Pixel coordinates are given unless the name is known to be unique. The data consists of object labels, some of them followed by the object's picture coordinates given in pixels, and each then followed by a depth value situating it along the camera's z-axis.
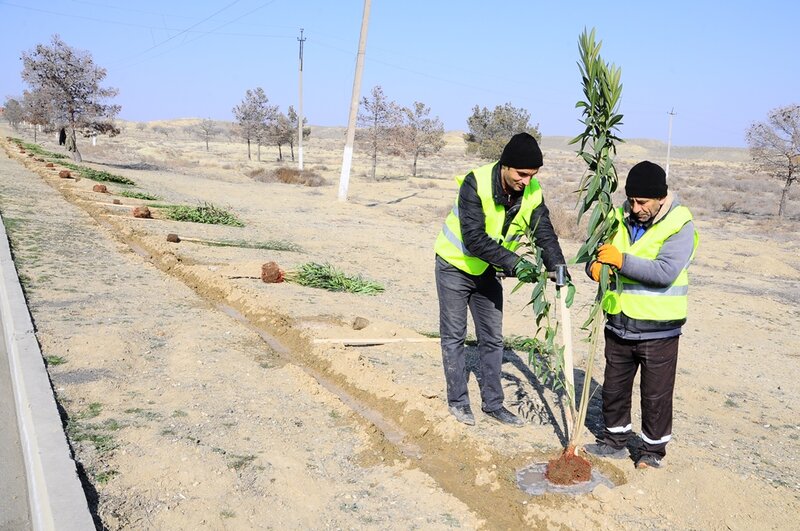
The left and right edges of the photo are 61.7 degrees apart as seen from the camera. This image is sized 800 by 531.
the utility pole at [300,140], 35.58
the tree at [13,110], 69.81
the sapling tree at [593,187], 3.58
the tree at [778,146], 26.22
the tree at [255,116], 49.94
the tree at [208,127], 68.50
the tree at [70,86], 25.97
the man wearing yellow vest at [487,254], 4.00
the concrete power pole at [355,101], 20.42
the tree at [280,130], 50.81
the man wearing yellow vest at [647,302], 3.72
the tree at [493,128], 45.91
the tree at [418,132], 40.16
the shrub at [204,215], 14.76
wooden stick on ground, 6.33
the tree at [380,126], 39.12
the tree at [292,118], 51.97
